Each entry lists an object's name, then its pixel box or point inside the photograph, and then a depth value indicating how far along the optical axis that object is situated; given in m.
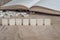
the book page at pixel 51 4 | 1.03
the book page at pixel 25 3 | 1.04
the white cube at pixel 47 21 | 0.85
